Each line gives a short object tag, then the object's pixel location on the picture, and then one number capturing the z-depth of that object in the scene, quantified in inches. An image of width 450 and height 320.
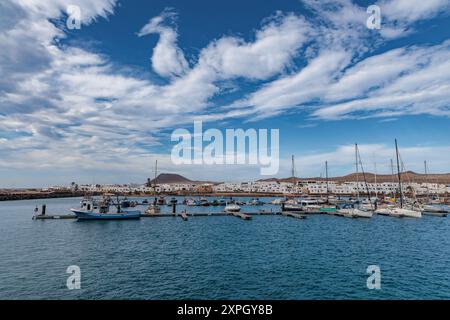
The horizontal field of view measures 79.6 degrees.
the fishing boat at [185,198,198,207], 4230.8
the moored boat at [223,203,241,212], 2946.1
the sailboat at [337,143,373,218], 2365.9
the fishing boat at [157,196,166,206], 4380.9
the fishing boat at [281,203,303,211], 2881.4
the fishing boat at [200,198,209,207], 4158.2
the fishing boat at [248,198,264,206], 4451.3
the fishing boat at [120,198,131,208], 3779.3
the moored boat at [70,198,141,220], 2251.5
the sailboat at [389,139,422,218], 2372.4
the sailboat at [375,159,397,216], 2561.5
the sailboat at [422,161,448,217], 2536.9
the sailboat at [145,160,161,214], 2674.7
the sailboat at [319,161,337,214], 2726.4
